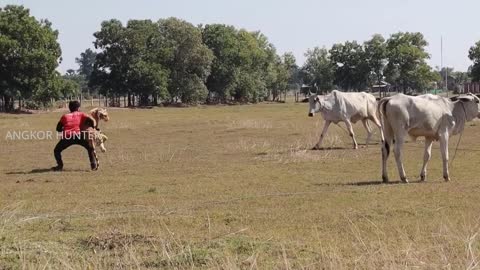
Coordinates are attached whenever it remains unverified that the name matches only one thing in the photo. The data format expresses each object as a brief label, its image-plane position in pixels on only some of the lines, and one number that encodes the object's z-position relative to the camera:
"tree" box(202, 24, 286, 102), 102.69
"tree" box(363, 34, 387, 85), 120.06
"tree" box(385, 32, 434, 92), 117.38
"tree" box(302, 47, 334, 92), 128.75
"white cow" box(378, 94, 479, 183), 15.52
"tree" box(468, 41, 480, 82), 112.96
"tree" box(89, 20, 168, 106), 86.75
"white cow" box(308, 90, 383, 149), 26.45
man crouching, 19.28
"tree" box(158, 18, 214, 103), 91.75
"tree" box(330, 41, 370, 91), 121.44
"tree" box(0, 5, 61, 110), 70.62
